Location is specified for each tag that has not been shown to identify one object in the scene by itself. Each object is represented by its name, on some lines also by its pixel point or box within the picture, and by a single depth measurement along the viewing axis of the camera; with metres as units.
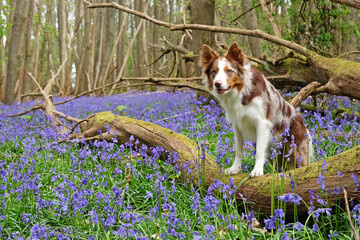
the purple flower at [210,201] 2.40
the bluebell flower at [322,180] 2.36
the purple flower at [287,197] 2.00
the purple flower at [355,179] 2.45
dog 4.04
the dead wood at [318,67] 5.41
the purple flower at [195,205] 2.42
